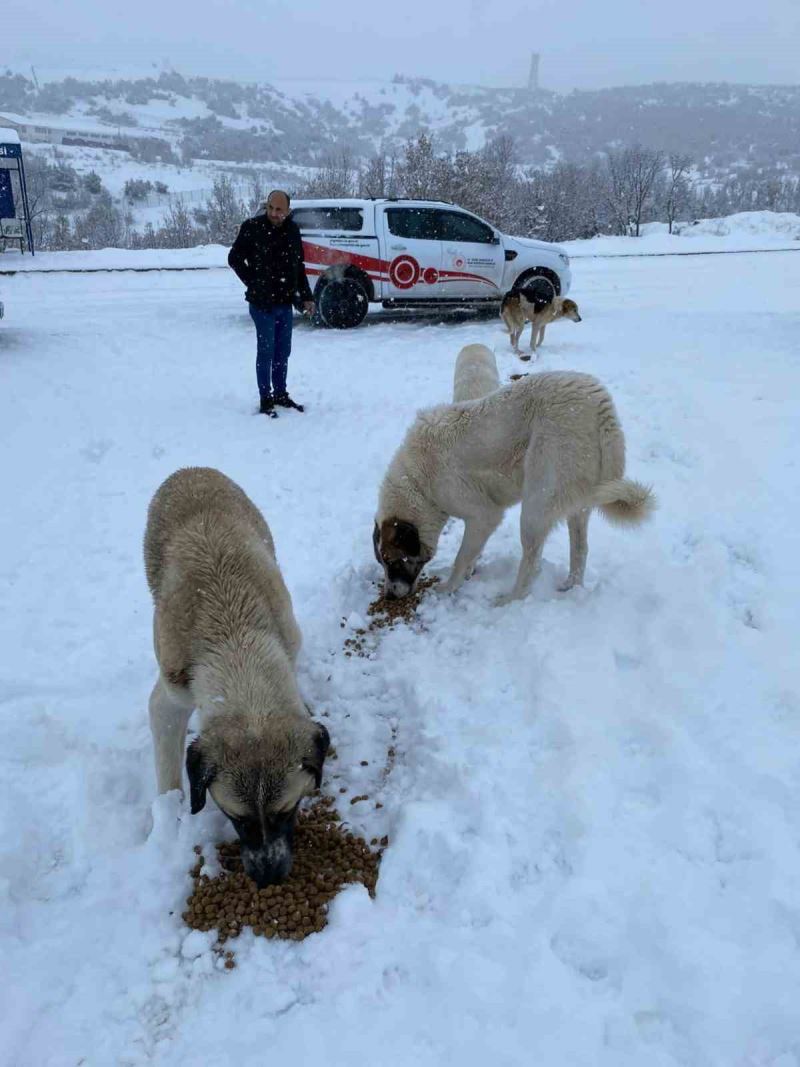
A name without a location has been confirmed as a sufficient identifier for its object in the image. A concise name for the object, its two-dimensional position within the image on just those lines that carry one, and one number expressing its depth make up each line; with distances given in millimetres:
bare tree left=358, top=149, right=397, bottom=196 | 38719
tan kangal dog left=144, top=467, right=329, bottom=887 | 2371
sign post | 21422
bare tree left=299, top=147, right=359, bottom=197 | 38938
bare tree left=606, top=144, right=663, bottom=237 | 40875
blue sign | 21203
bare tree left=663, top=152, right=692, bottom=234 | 44312
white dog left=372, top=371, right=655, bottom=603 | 4289
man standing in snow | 7641
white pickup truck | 12742
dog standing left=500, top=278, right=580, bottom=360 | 11133
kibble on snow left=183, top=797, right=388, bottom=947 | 2561
